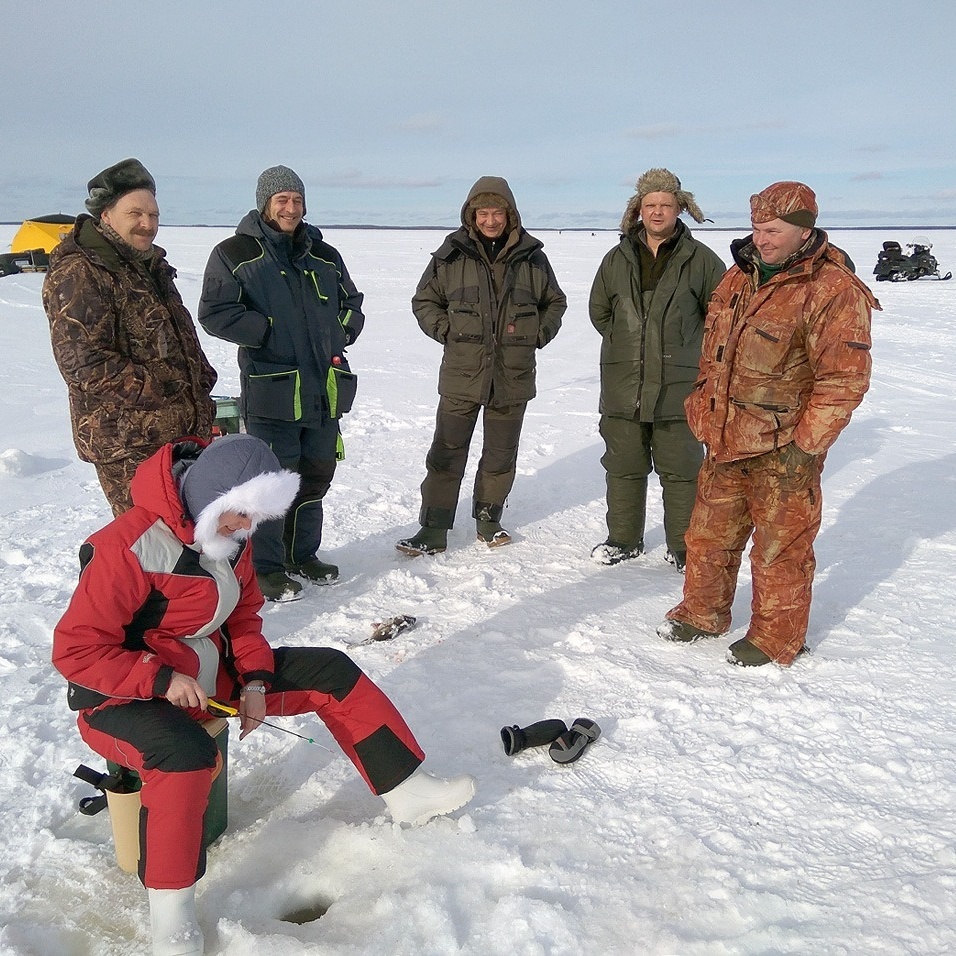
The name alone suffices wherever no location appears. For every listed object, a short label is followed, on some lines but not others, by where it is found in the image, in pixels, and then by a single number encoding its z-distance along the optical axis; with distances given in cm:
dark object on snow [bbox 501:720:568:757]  284
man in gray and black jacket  380
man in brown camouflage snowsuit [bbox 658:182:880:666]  296
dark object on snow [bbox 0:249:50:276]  1733
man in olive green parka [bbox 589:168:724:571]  409
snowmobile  2186
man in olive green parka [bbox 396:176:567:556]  448
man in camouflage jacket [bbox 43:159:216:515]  306
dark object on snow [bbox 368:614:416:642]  372
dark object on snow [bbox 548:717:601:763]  280
